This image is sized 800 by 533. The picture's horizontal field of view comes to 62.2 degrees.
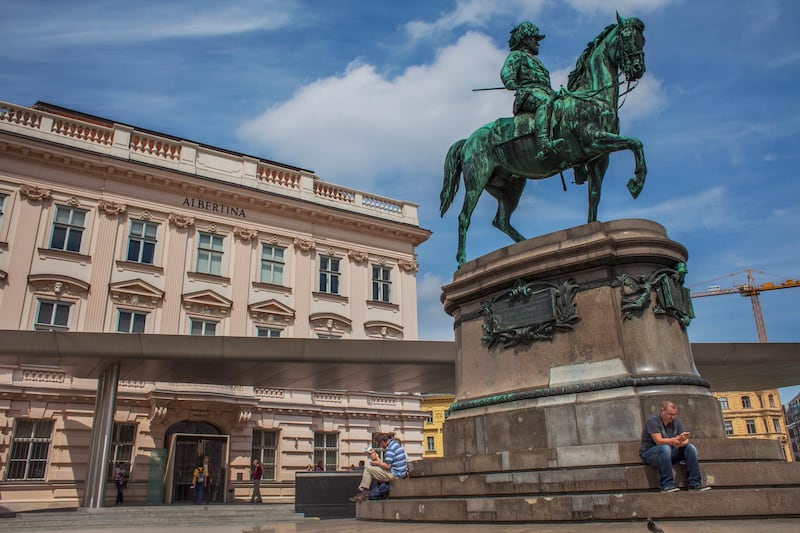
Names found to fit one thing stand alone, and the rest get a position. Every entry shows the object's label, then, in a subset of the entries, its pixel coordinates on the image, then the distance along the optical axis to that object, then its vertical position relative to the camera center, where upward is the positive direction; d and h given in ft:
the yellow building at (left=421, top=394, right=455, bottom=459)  224.74 +19.15
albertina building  81.46 +27.61
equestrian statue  31.94 +16.96
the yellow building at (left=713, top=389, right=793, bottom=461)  254.27 +22.52
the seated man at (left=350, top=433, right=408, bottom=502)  30.15 +0.65
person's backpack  29.84 -0.36
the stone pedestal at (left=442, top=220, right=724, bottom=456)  24.71 +5.12
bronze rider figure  33.04 +20.16
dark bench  51.74 -0.59
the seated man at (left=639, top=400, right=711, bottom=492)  20.47 +0.92
